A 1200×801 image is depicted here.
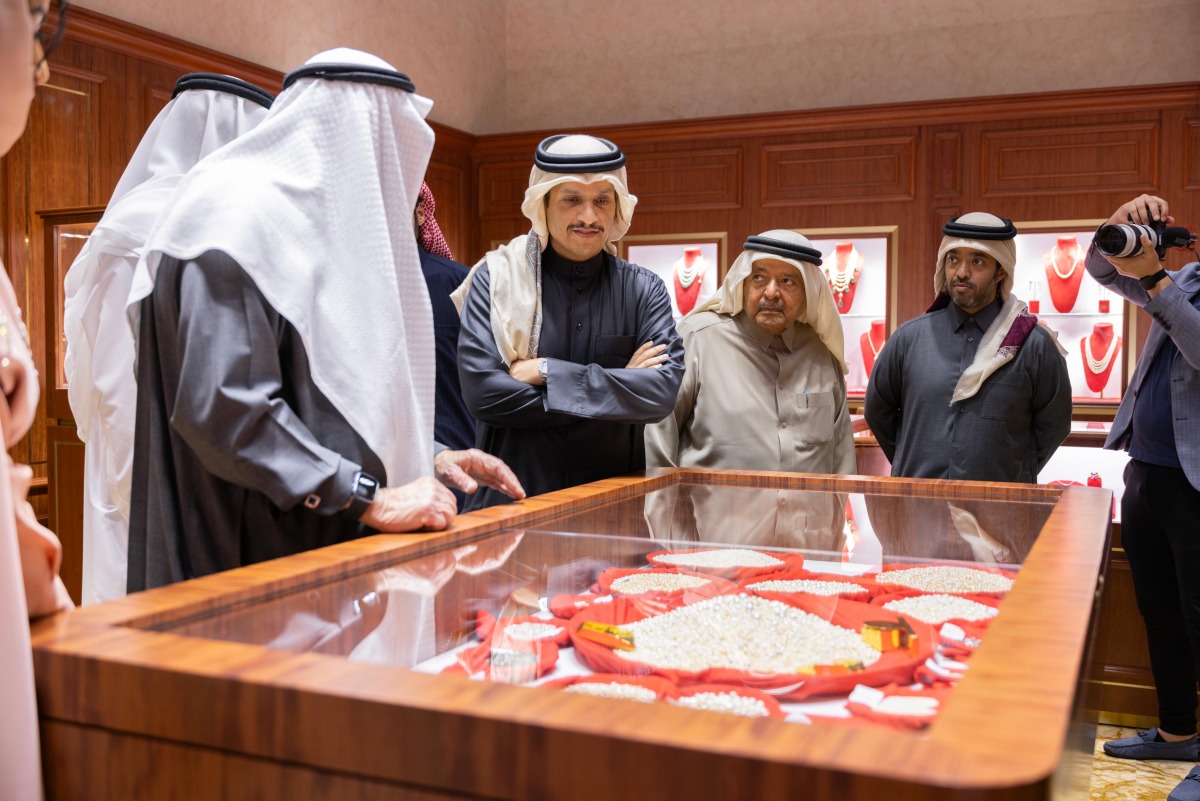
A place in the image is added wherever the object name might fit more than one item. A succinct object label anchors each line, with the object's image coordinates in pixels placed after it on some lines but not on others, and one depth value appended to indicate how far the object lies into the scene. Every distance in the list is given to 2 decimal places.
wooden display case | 0.72
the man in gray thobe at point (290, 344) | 1.52
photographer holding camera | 3.25
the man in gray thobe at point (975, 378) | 3.44
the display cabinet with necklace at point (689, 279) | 6.79
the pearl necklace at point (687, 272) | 6.81
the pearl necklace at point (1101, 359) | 5.93
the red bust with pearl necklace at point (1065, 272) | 5.99
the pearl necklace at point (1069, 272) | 5.99
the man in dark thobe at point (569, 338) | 2.48
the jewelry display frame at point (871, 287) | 6.33
